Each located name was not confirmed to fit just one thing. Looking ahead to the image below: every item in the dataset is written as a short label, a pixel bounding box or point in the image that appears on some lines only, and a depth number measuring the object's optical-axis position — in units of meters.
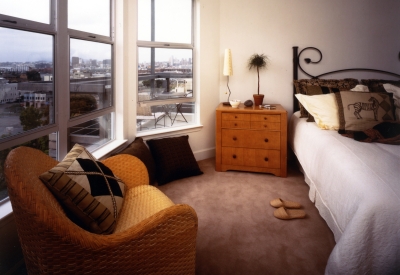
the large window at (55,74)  1.60
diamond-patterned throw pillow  1.16
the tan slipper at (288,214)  2.32
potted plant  3.56
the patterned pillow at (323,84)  3.26
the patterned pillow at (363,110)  2.52
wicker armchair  0.93
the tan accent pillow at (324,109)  2.69
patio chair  3.25
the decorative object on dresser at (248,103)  3.52
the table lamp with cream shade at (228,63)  3.62
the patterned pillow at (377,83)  3.10
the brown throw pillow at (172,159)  3.08
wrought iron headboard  3.63
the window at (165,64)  3.21
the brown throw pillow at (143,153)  2.74
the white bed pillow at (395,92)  2.66
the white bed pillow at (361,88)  3.04
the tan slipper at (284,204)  2.52
